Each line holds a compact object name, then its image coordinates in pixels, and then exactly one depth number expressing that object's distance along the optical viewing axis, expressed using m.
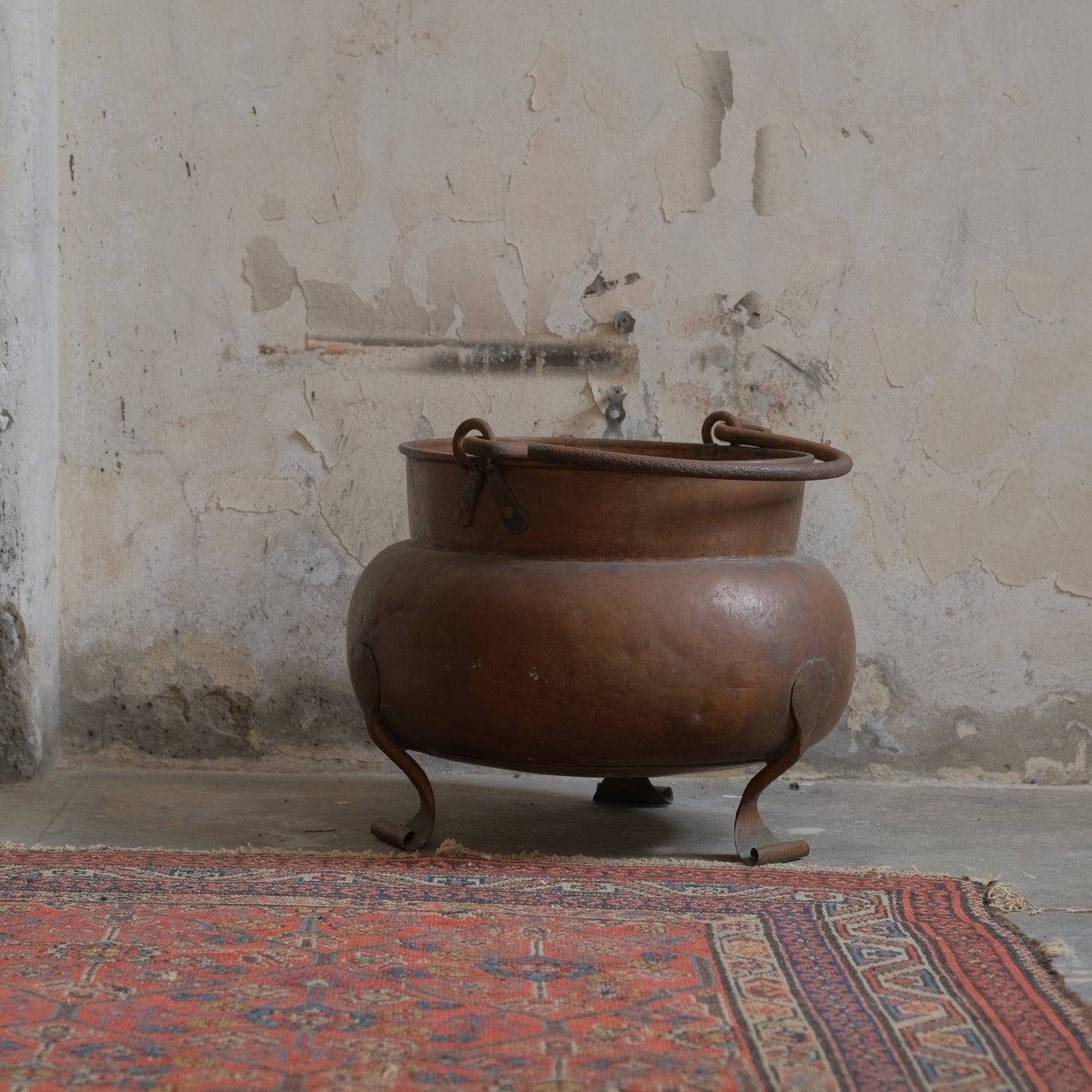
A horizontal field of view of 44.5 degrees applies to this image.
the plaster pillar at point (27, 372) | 3.14
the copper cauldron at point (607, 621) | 2.54
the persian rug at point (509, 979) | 1.79
